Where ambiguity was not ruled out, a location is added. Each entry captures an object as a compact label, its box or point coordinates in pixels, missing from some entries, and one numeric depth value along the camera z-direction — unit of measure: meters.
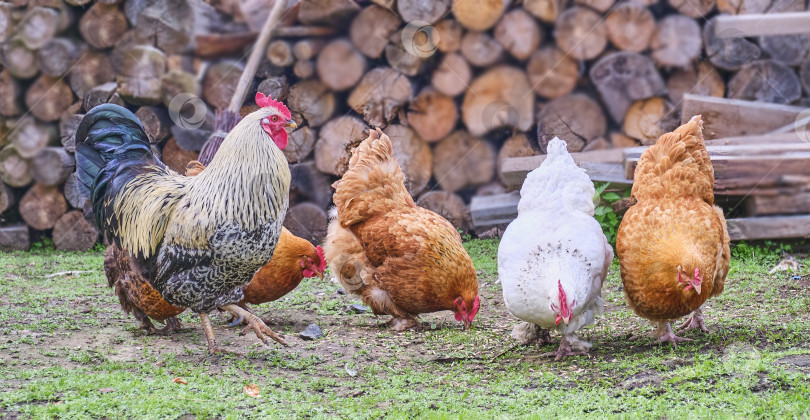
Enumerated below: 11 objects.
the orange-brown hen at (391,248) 4.96
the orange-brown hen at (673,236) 4.18
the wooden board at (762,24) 7.07
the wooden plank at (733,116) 7.02
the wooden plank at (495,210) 7.88
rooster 4.28
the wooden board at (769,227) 6.73
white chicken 4.21
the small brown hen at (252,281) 4.75
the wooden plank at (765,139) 6.87
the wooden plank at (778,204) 6.73
